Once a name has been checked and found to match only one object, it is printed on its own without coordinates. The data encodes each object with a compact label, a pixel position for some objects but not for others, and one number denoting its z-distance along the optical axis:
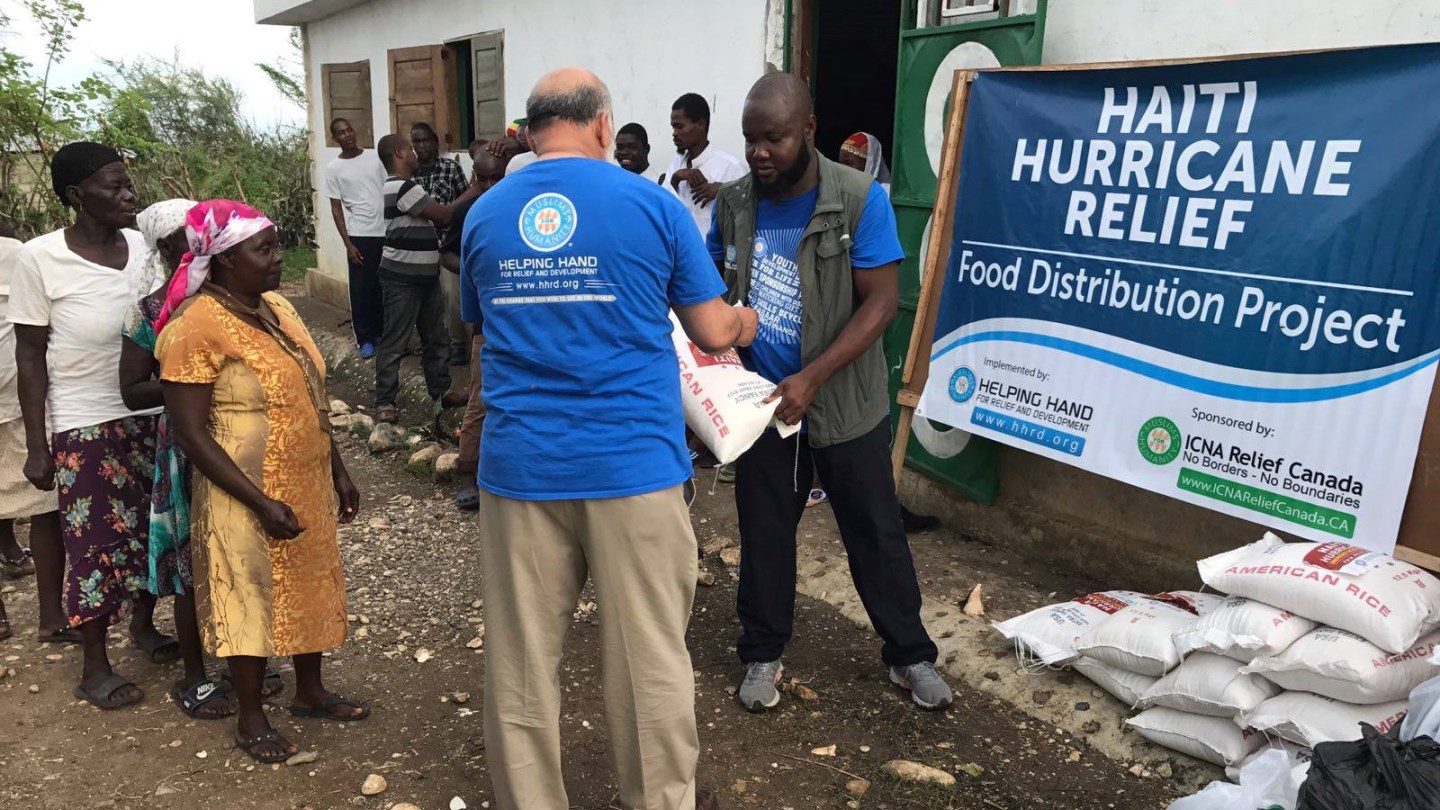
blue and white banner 2.95
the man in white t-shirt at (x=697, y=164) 5.25
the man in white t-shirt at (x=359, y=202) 7.91
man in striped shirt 6.54
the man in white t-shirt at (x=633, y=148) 5.66
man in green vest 2.91
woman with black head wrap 3.13
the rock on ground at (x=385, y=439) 6.25
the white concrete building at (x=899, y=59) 3.58
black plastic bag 1.90
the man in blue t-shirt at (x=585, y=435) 2.13
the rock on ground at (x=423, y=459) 5.79
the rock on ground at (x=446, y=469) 5.61
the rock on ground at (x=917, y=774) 2.87
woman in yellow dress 2.68
